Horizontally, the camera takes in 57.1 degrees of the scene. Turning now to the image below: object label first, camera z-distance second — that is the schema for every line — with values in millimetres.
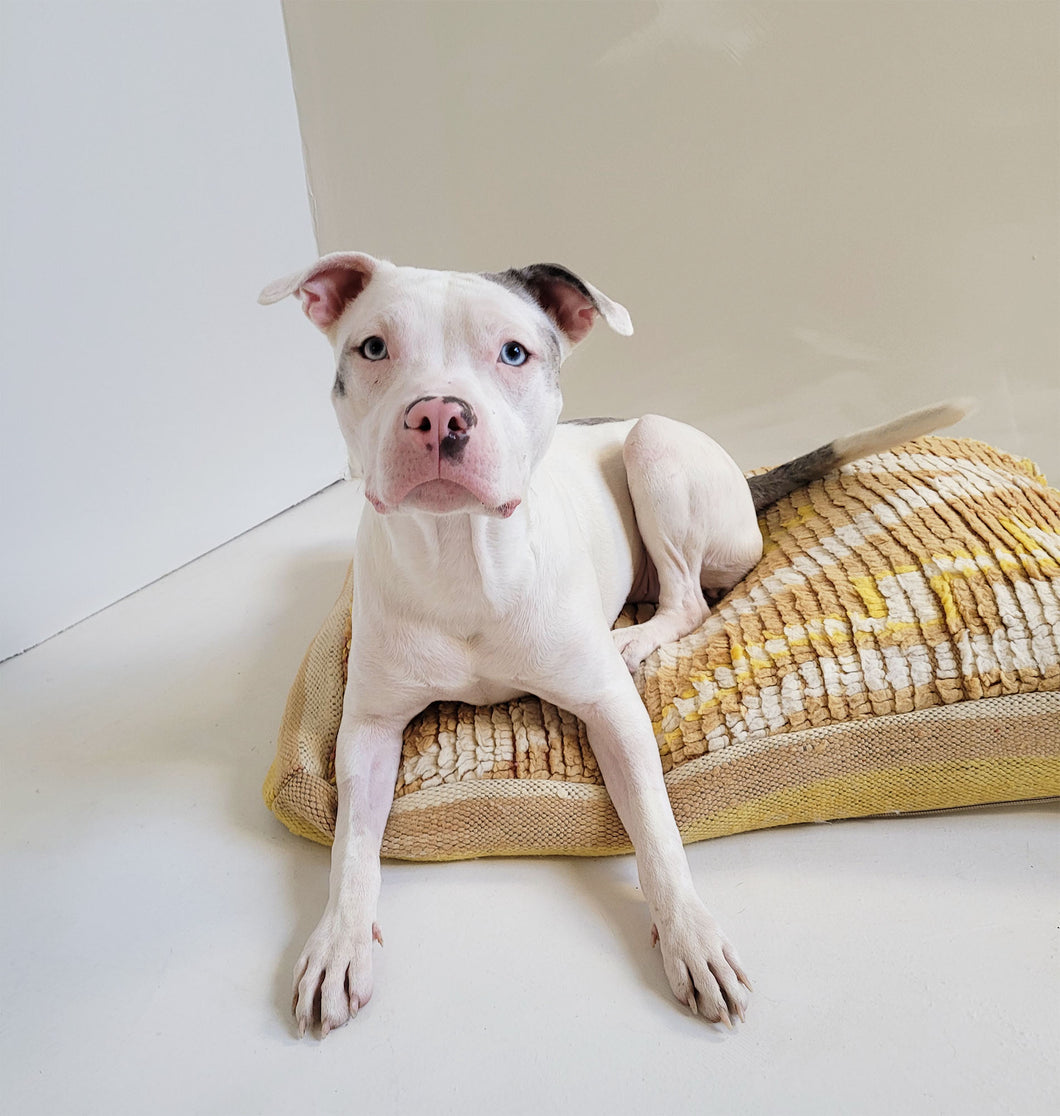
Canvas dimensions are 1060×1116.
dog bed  708
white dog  587
